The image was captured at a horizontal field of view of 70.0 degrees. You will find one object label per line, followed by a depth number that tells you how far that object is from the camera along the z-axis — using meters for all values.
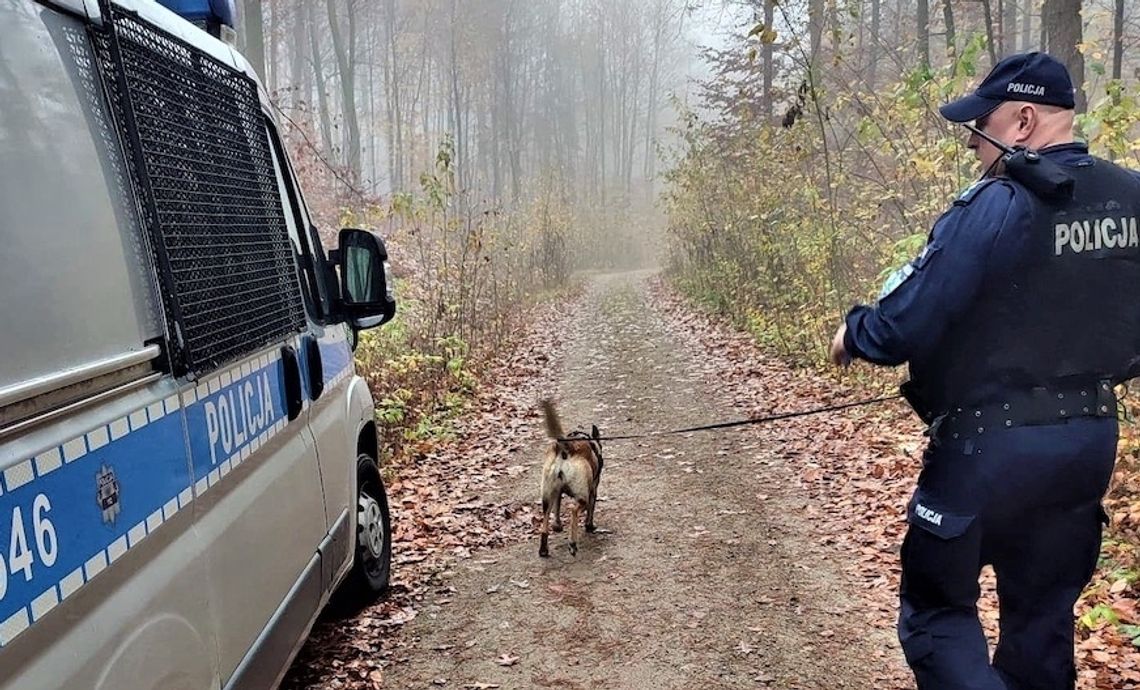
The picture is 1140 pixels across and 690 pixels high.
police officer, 2.22
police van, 1.47
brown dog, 5.03
